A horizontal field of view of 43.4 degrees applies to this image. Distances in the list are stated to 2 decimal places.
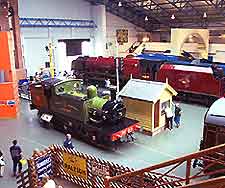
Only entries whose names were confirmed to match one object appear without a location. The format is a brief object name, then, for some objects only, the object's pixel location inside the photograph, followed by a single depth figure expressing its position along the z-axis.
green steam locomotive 13.64
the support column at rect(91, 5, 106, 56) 33.91
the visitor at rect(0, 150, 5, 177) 11.36
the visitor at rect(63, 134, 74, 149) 12.17
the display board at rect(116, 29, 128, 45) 37.84
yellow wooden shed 15.25
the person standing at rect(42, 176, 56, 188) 6.06
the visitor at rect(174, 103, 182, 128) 16.30
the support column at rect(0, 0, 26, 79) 24.34
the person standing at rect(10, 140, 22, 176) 11.27
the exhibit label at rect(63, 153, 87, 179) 10.61
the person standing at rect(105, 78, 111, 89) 24.73
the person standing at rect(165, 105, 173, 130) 16.02
